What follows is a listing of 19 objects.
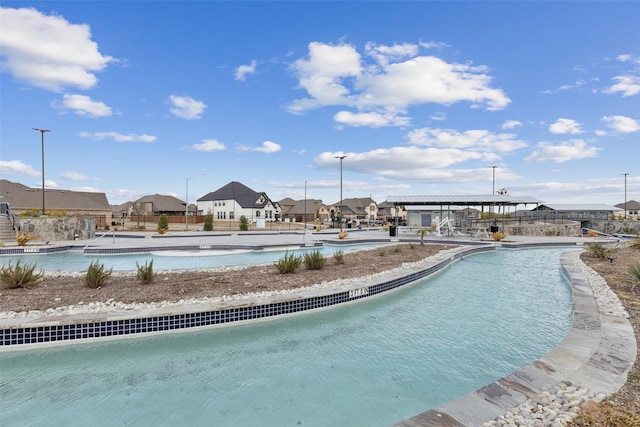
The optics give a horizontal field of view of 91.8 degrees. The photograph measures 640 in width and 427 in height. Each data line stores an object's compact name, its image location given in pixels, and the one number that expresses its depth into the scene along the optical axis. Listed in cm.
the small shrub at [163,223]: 2546
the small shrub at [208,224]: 2810
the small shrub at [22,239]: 1458
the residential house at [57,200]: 3656
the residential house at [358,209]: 6725
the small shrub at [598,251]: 1116
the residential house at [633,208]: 6248
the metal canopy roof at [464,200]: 2106
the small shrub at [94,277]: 650
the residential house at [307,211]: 6250
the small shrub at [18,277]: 618
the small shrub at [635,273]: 645
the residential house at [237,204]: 5259
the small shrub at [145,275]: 689
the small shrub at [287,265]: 812
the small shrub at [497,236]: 1735
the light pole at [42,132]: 2348
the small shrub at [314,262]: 878
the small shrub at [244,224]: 2912
